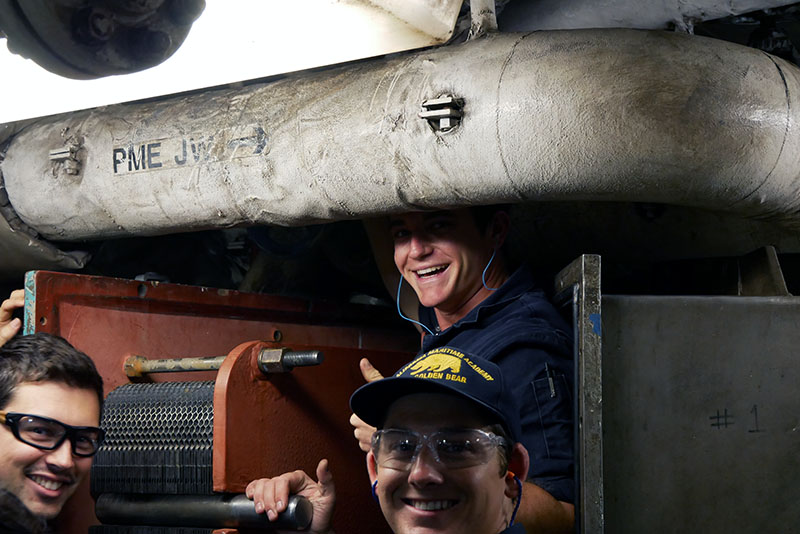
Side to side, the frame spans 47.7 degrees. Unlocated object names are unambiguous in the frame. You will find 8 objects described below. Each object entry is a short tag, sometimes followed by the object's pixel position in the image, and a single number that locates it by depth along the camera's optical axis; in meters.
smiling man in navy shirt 1.78
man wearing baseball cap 1.47
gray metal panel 1.70
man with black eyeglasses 1.87
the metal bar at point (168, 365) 2.19
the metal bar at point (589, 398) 1.62
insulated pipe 1.70
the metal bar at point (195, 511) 1.92
